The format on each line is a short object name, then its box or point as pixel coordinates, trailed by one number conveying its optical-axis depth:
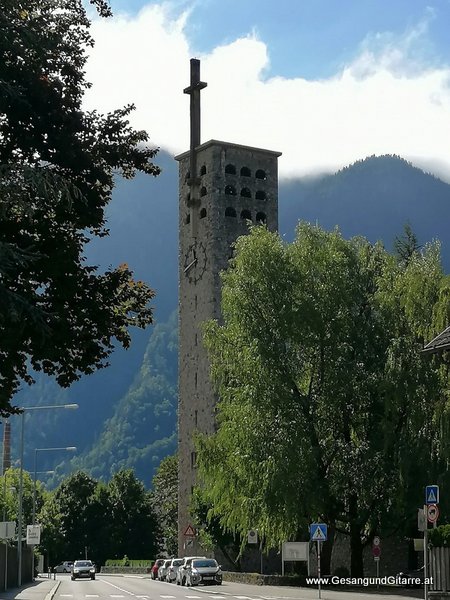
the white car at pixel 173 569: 67.56
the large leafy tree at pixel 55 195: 22.11
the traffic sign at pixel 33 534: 56.69
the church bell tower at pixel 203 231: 85.25
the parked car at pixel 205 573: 56.38
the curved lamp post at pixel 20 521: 55.18
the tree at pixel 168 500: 123.47
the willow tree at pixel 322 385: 41.88
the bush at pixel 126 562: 113.15
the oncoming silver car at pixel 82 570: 81.53
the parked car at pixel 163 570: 73.81
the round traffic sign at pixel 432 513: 27.75
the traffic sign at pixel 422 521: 28.77
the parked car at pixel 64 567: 124.19
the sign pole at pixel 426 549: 28.33
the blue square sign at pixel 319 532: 37.50
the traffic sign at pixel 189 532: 63.30
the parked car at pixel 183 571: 60.53
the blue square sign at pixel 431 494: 28.67
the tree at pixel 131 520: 128.00
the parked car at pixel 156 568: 82.19
